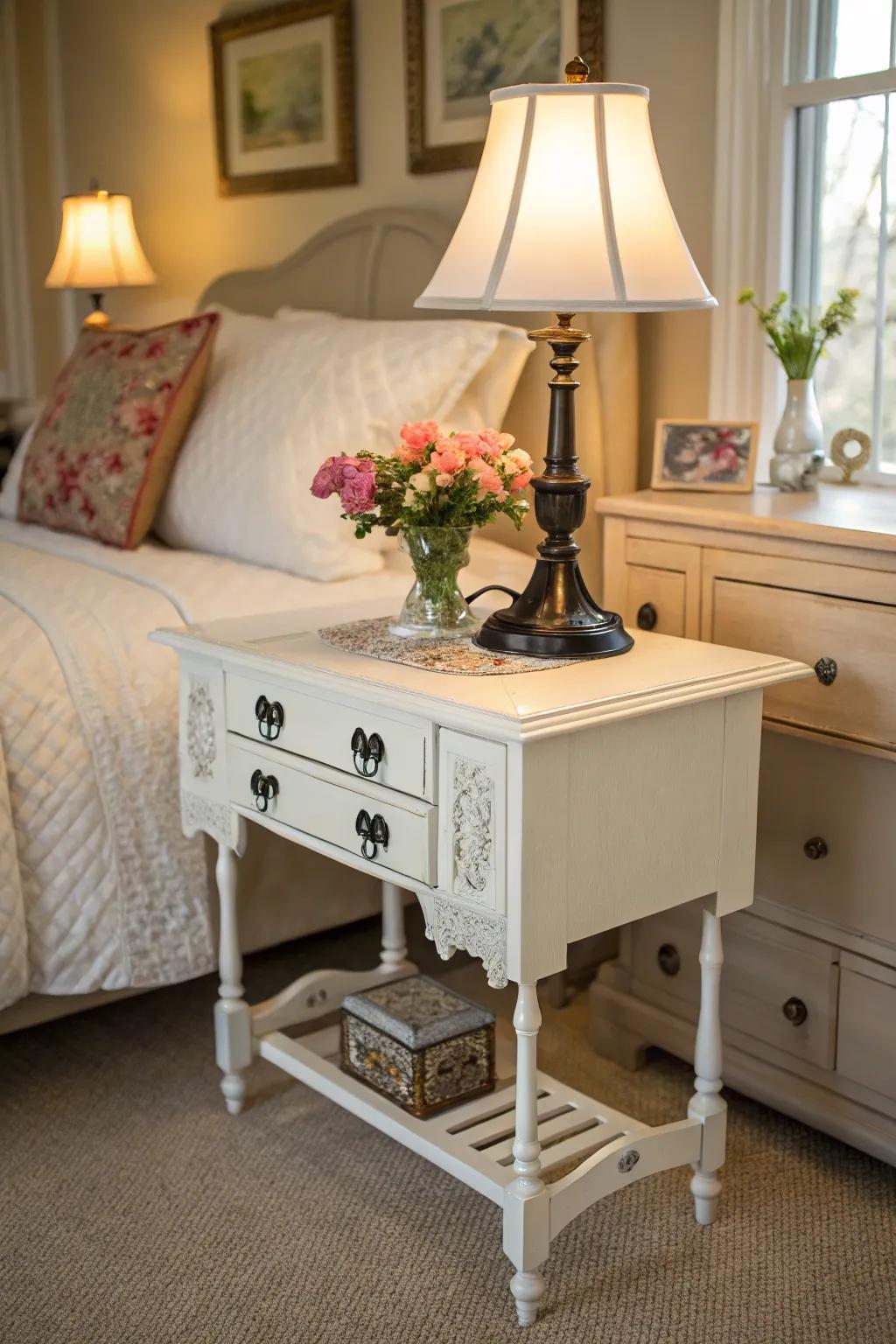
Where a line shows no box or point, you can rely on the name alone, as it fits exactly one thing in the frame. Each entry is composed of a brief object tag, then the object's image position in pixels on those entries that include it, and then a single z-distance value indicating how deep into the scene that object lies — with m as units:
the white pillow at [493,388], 2.38
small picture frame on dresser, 2.12
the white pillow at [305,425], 2.34
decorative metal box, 1.87
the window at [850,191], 2.15
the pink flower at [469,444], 1.70
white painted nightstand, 1.48
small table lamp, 3.61
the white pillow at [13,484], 2.90
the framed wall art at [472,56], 2.47
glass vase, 1.74
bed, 2.00
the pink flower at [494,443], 1.72
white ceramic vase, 2.14
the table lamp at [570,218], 1.51
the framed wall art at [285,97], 3.03
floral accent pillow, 2.55
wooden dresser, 1.77
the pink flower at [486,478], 1.69
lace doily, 1.62
